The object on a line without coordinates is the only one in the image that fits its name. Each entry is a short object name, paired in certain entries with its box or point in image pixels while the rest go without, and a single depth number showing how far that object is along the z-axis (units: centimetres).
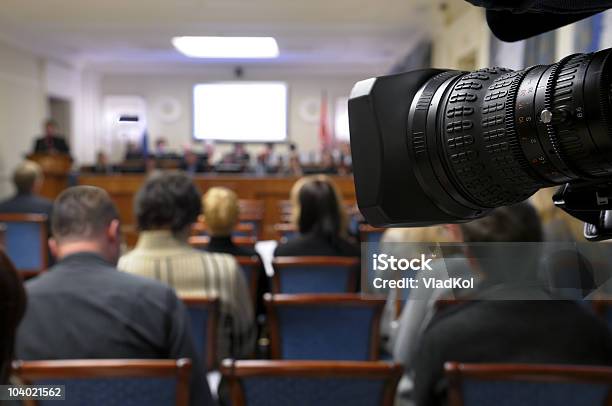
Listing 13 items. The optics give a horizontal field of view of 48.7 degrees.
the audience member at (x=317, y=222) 267
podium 812
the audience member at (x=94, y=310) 143
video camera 51
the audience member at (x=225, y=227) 277
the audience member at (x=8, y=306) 98
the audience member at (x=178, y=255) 192
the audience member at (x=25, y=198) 441
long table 707
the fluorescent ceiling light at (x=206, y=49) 866
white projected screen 661
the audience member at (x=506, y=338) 131
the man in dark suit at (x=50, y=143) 884
